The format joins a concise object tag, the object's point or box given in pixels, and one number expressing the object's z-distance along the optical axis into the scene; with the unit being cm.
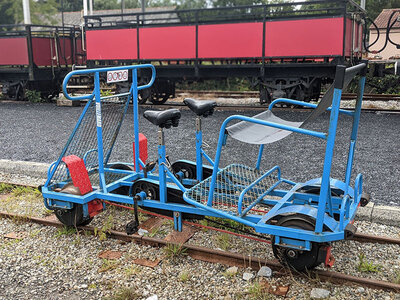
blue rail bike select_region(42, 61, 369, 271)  340
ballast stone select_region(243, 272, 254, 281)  361
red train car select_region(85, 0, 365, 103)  1108
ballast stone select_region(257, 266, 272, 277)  364
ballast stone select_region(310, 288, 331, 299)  330
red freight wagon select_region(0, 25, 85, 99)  1533
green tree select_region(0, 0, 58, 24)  4488
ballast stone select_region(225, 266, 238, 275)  368
